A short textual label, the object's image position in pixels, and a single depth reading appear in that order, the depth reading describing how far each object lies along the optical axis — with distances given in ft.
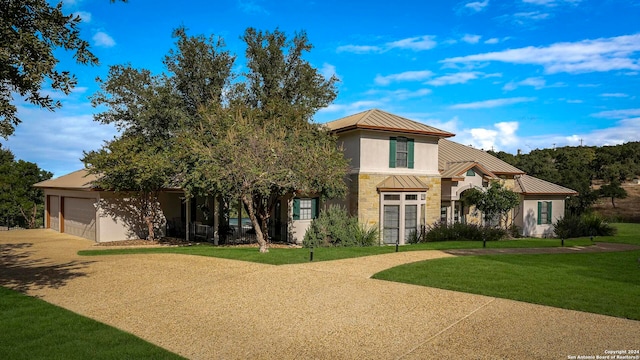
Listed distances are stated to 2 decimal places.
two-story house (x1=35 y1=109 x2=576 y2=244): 72.69
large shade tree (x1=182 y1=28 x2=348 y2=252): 54.03
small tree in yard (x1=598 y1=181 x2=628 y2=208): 143.74
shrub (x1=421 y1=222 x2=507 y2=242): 74.18
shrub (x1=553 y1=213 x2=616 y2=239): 86.48
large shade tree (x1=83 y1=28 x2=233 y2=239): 69.67
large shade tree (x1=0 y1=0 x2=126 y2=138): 30.66
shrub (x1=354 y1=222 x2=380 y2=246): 65.51
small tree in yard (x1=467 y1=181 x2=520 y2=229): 76.89
